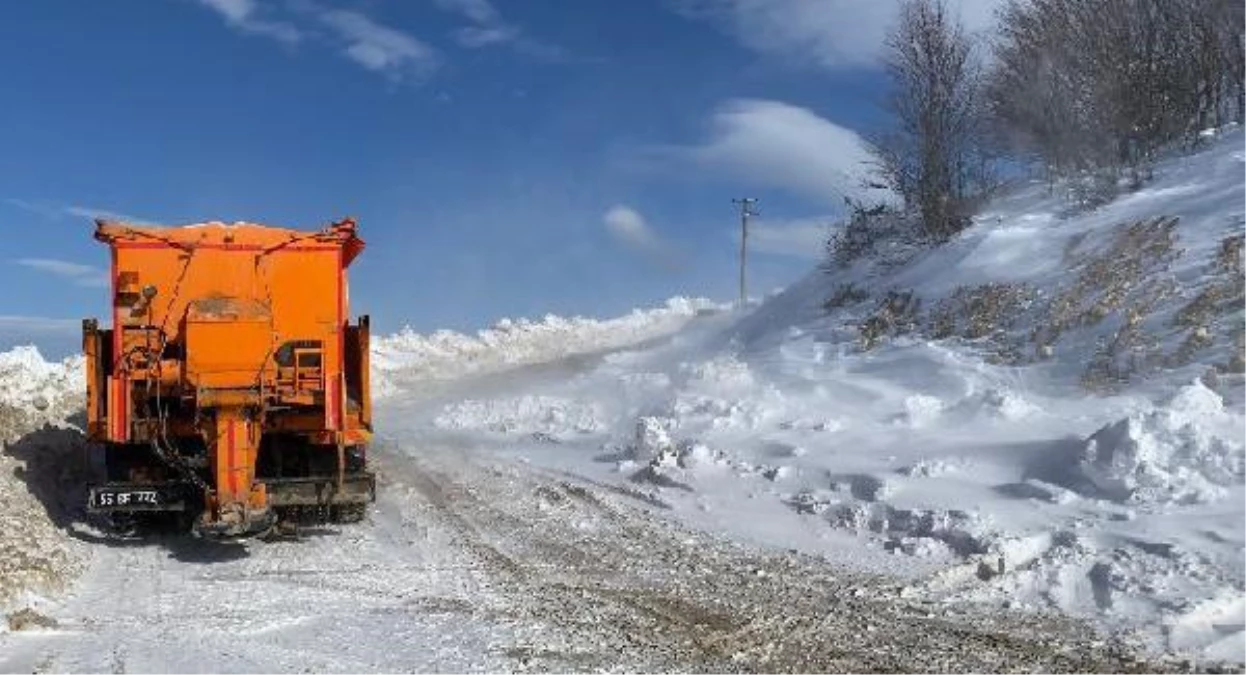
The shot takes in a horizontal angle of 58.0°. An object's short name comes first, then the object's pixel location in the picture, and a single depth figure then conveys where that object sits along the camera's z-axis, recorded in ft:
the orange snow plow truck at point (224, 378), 32.12
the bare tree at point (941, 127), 71.05
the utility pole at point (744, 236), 175.73
